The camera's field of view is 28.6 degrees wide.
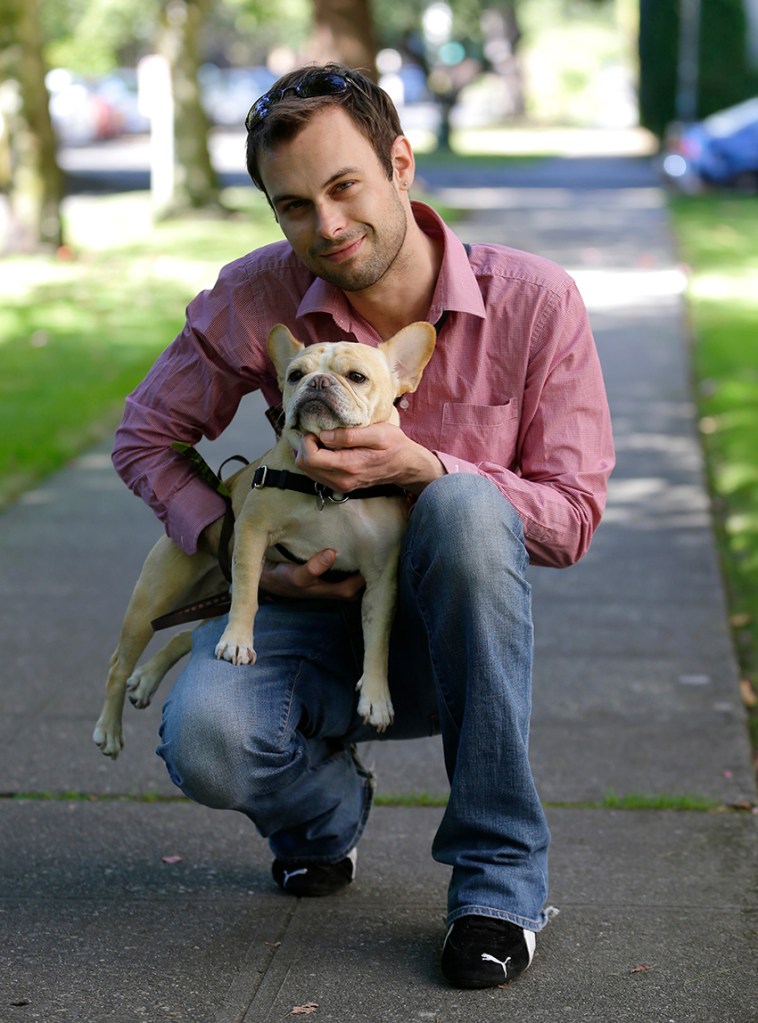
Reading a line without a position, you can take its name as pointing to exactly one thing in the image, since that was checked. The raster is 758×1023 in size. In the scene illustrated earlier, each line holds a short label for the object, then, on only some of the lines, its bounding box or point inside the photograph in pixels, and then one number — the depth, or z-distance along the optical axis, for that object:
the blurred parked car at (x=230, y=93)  56.19
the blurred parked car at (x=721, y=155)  24.95
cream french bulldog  3.19
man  3.08
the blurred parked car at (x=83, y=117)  44.78
